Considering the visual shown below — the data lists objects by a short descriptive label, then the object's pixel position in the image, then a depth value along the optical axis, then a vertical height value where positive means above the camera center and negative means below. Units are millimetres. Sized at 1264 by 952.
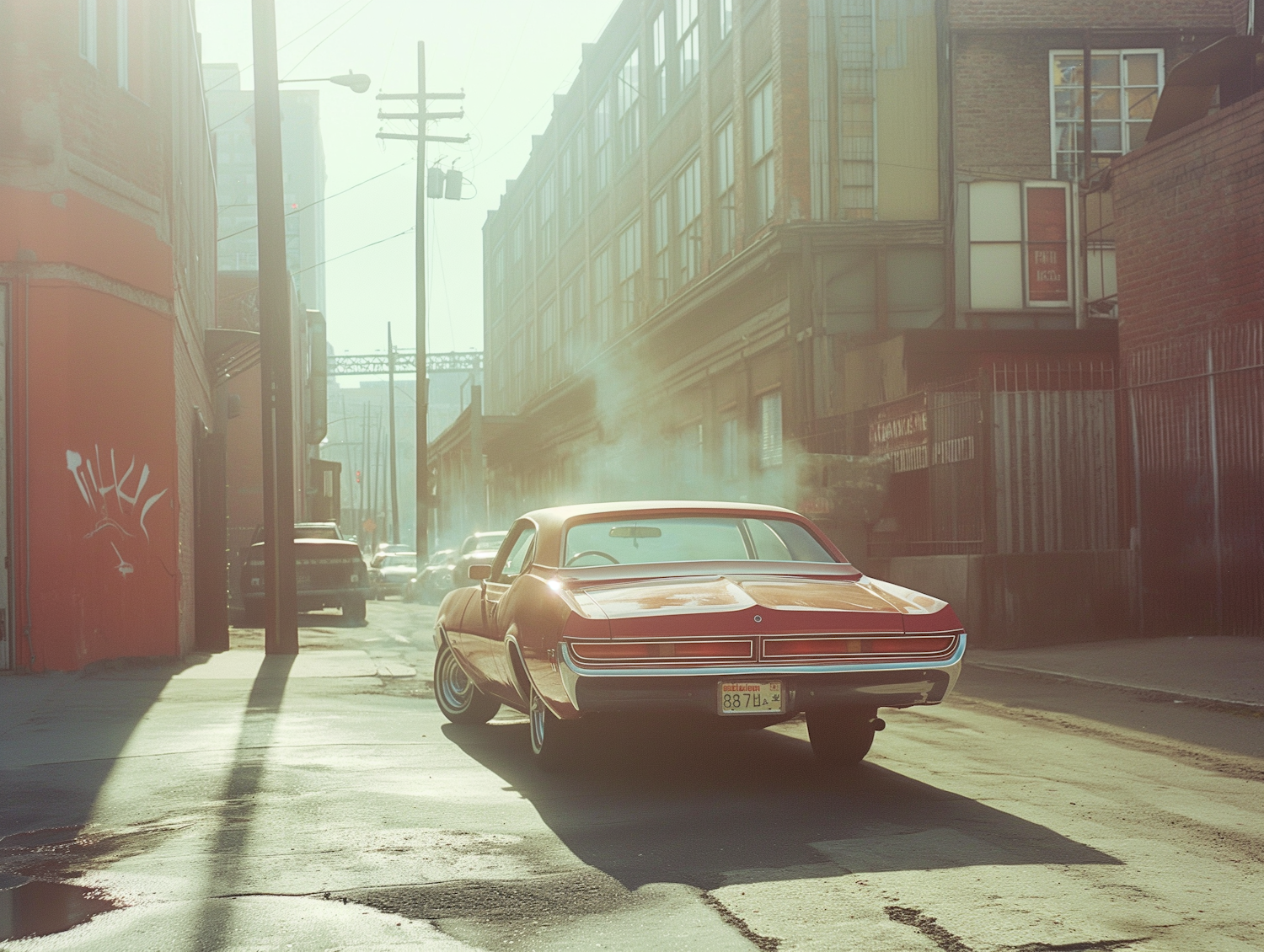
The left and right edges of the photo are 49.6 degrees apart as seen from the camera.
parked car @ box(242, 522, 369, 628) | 23281 -1042
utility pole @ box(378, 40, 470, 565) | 33938 +6006
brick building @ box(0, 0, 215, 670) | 12531 +1682
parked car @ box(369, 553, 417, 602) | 41062 -1792
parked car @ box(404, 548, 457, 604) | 31422 -1532
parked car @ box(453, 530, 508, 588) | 22375 -571
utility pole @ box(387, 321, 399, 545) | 64812 +943
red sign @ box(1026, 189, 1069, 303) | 22656 +4356
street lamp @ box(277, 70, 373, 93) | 20859 +6694
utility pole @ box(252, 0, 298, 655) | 15398 +1870
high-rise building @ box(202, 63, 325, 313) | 113688 +36704
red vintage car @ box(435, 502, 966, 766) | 5957 -533
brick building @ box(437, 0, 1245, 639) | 18891 +4758
